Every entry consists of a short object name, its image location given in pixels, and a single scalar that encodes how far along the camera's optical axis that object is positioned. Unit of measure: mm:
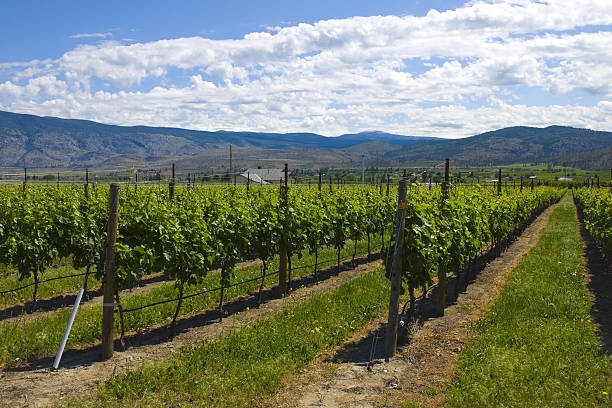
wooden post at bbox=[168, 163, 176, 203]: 12502
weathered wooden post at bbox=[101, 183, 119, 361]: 6918
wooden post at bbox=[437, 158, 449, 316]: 9719
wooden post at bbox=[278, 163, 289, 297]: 11180
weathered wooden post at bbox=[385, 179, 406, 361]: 7148
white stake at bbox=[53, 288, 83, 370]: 6363
